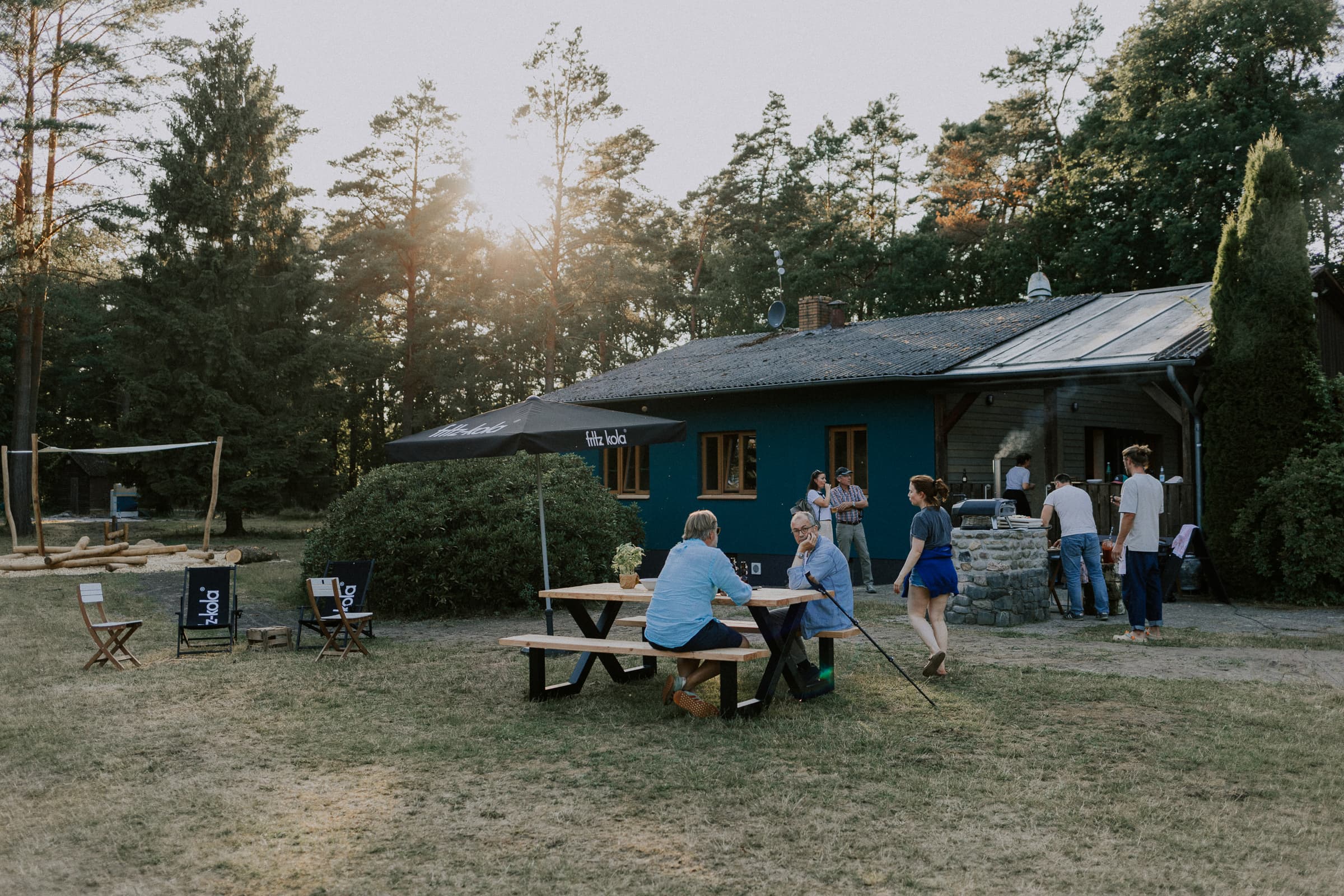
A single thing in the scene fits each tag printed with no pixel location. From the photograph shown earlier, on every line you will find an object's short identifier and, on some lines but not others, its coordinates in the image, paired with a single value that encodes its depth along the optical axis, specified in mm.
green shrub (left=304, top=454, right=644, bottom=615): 12422
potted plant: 7883
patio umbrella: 8836
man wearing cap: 13906
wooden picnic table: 6570
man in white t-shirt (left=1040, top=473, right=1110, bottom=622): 11461
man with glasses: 7324
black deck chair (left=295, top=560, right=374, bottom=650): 9836
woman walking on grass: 7727
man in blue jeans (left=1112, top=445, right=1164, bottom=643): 9367
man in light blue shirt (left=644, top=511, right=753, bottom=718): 6484
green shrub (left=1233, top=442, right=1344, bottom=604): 12008
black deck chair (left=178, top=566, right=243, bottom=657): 9633
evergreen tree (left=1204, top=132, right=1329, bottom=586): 12781
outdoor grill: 11188
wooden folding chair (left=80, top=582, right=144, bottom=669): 8750
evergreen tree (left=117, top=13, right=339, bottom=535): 27406
